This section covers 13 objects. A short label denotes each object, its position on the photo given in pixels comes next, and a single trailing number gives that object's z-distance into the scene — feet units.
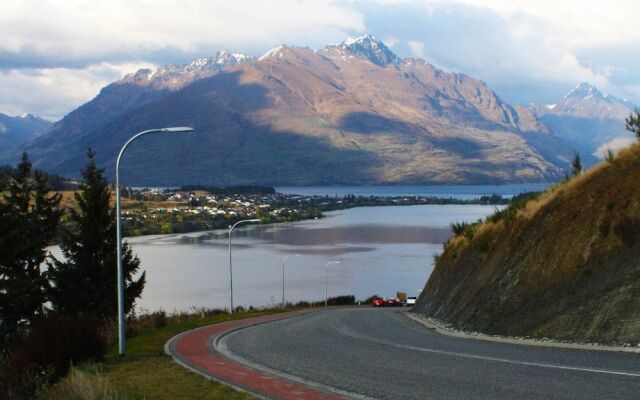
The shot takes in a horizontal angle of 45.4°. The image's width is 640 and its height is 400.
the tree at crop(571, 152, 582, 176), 147.95
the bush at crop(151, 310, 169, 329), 107.55
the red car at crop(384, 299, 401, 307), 200.10
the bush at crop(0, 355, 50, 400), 52.70
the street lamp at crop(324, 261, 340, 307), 224.90
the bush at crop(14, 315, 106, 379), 58.39
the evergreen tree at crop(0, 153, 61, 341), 136.46
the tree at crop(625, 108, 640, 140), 83.98
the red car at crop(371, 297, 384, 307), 196.88
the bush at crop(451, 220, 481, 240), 114.00
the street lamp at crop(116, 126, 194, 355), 68.95
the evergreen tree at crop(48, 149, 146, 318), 143.95
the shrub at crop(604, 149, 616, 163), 78.41
